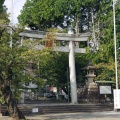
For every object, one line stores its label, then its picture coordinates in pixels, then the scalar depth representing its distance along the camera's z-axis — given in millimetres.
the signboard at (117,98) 20186
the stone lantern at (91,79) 28312
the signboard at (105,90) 26000
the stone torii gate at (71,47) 27109
